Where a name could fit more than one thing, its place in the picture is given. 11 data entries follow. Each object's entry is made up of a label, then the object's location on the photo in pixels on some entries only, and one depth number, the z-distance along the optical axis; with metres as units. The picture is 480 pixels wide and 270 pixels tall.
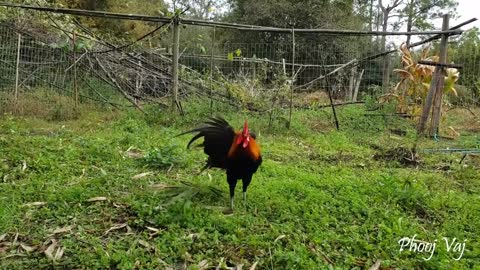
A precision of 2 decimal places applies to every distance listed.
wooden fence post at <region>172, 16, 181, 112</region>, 8.14
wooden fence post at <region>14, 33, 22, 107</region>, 8.46
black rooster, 3.58
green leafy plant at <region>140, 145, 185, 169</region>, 5.06
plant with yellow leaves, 9.29
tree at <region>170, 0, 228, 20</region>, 22.52
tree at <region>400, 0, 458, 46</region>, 23.92
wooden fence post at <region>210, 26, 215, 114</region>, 8.47
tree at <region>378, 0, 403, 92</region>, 10.02
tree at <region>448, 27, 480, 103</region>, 10.32
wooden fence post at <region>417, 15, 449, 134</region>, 8.13
